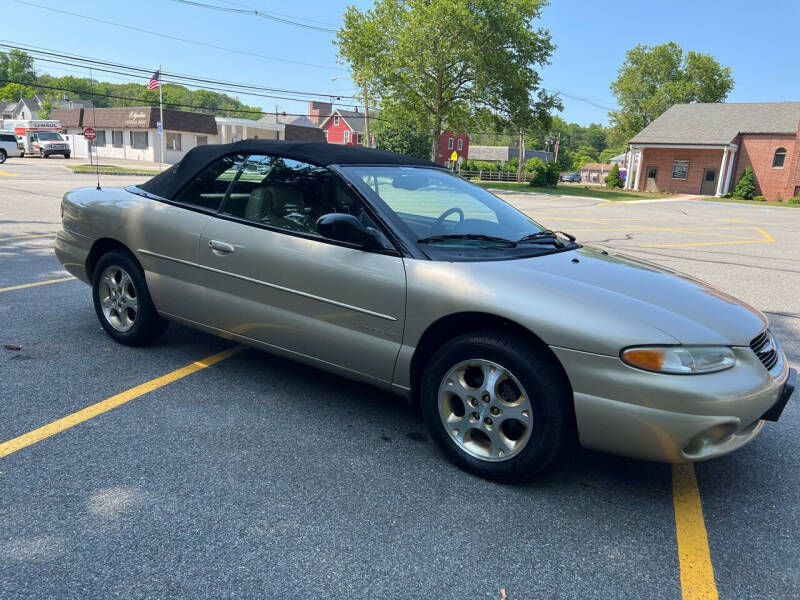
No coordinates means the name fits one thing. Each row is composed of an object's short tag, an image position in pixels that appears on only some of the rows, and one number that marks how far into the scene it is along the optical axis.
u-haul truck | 46.41
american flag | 34.19
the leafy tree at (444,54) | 38.91
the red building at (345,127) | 77.44
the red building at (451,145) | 78.19
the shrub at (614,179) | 52.75
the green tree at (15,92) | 122.11
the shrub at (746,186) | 44.75
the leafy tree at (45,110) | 95.75
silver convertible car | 2.63
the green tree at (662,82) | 68.12
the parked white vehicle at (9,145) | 38.56
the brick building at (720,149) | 45.78
